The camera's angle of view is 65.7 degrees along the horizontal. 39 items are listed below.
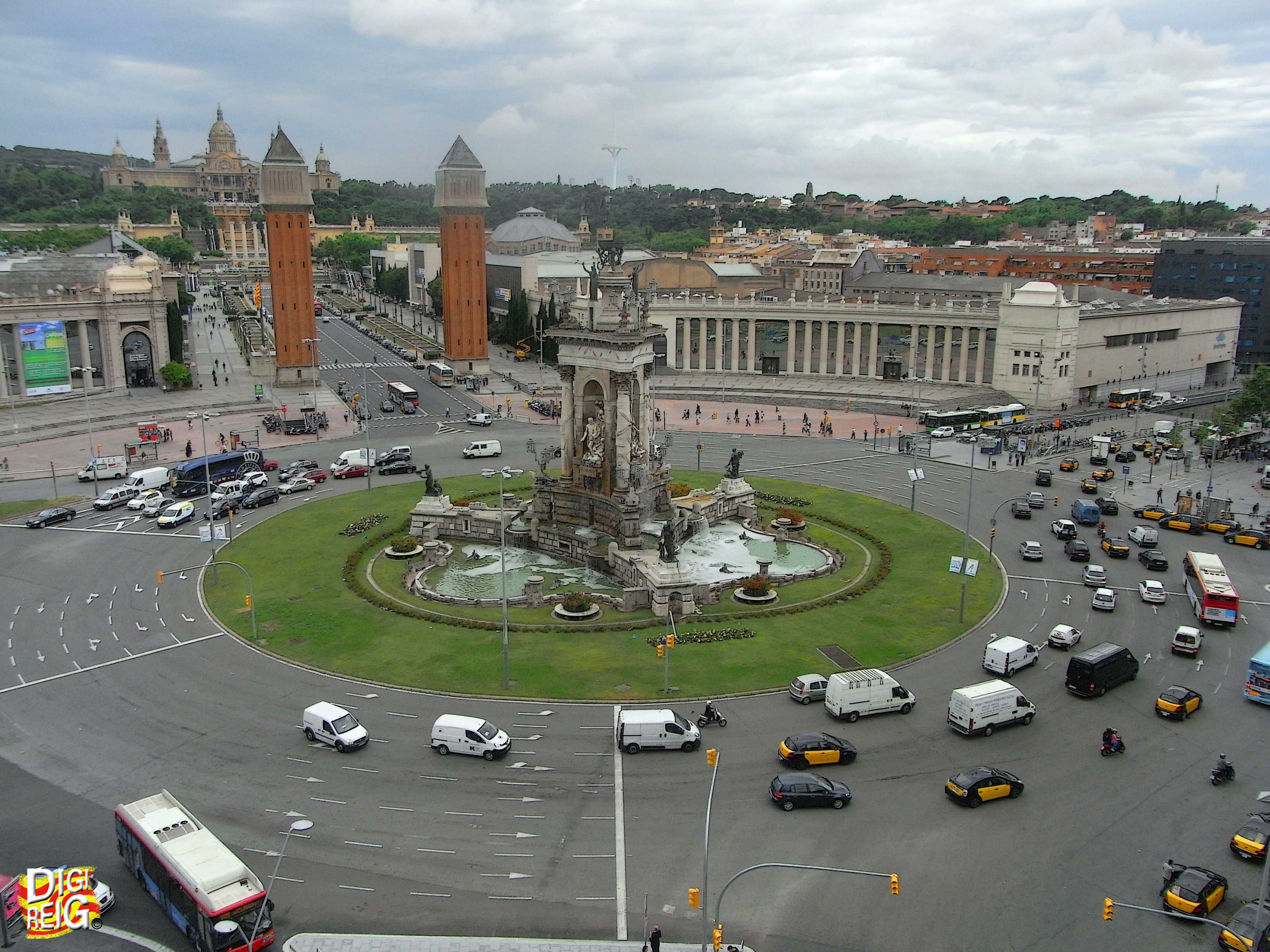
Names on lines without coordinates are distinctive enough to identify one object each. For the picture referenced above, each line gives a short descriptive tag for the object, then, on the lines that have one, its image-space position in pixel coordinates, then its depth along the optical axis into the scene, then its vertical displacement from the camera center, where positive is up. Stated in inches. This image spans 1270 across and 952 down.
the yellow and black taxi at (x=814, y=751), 1445.6 -711.4
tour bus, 3095.5 -693.3
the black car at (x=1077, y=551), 2433.6 -707.3
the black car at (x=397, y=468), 3329.2 -710.9
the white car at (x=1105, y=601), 2102.6 -713.1
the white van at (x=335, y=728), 1494.8 -711.5
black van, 1692.9 -698.2
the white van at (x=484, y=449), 3567.9 -688.4
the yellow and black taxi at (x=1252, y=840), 1228.5 -712.7
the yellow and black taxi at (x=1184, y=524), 2719.0 -717.0
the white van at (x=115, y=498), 2891.2 -716.9
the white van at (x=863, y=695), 1593.3 -699.0
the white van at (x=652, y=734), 1498.5 -711.7
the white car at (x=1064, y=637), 1905.8 -718.0
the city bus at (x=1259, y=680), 1659.7 -693.3
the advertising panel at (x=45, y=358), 4274.1 -457.5
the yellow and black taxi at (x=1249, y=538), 2588.6 -716.9
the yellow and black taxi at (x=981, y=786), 1355.8 -715.5
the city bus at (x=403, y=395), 4591.5 -650.2
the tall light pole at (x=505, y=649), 1713.8 -673.2
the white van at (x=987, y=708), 1542.8 -698.1
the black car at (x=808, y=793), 1341.0 -715.4
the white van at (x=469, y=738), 1476.4 -711.9
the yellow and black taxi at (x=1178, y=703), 1615.4 -714.0
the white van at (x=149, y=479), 3038.9 -689.6
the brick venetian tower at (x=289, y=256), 4958.2 -13.5
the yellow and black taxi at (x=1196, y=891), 1122.0 -712.0
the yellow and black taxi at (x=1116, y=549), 2466.8 -710.5
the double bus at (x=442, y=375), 5241.1 -634.2
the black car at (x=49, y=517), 2689.5 -719.0
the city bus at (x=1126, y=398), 4694.9 -649.4
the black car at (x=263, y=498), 2903.5 -712.7
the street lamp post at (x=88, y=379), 3373.5 -529.6
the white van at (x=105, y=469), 3206.2 -694.8
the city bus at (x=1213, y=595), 2011.6 -678.9
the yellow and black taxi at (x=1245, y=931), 1042.1 -709.0
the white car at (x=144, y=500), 2876.5 -716.1
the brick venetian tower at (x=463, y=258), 5324.8 -17.2
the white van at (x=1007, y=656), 1776.6 -705.7
